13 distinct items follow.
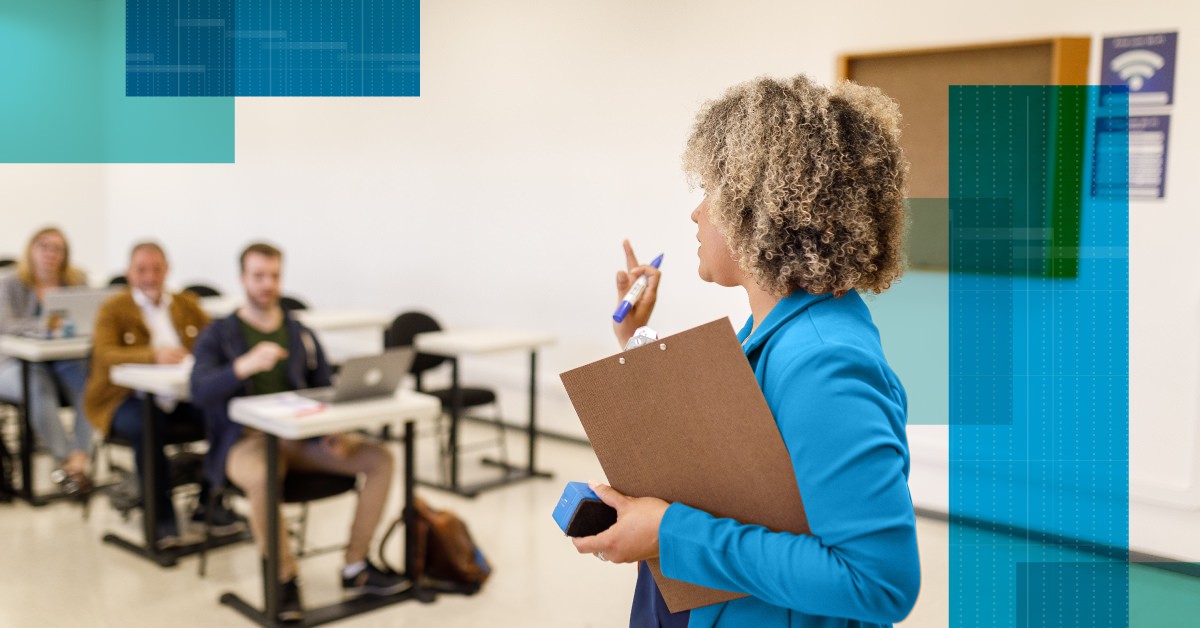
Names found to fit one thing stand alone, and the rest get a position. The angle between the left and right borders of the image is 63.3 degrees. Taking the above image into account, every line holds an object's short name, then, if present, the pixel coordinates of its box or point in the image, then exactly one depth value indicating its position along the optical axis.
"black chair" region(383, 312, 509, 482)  5.15
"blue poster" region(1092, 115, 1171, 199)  3.80
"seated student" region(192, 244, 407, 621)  3.48
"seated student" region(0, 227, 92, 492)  4.63
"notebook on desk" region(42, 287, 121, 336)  4.61
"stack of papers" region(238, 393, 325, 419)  3.28
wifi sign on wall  3.76
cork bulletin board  4.12
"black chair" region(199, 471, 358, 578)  3.44
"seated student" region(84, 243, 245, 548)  4.14
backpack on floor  3.69
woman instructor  0.96
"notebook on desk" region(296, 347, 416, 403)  3.40
